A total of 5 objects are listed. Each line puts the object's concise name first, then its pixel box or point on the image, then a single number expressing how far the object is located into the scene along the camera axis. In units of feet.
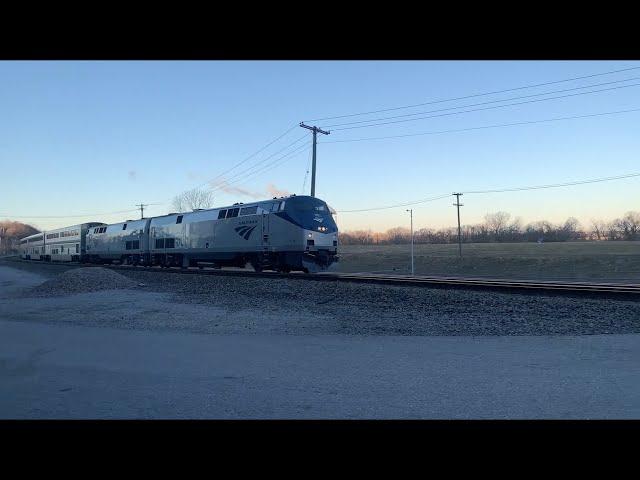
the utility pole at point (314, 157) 114.11
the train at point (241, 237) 77.92
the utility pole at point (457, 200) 203.10
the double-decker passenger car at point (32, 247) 209.08
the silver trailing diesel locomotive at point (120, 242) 123.03
